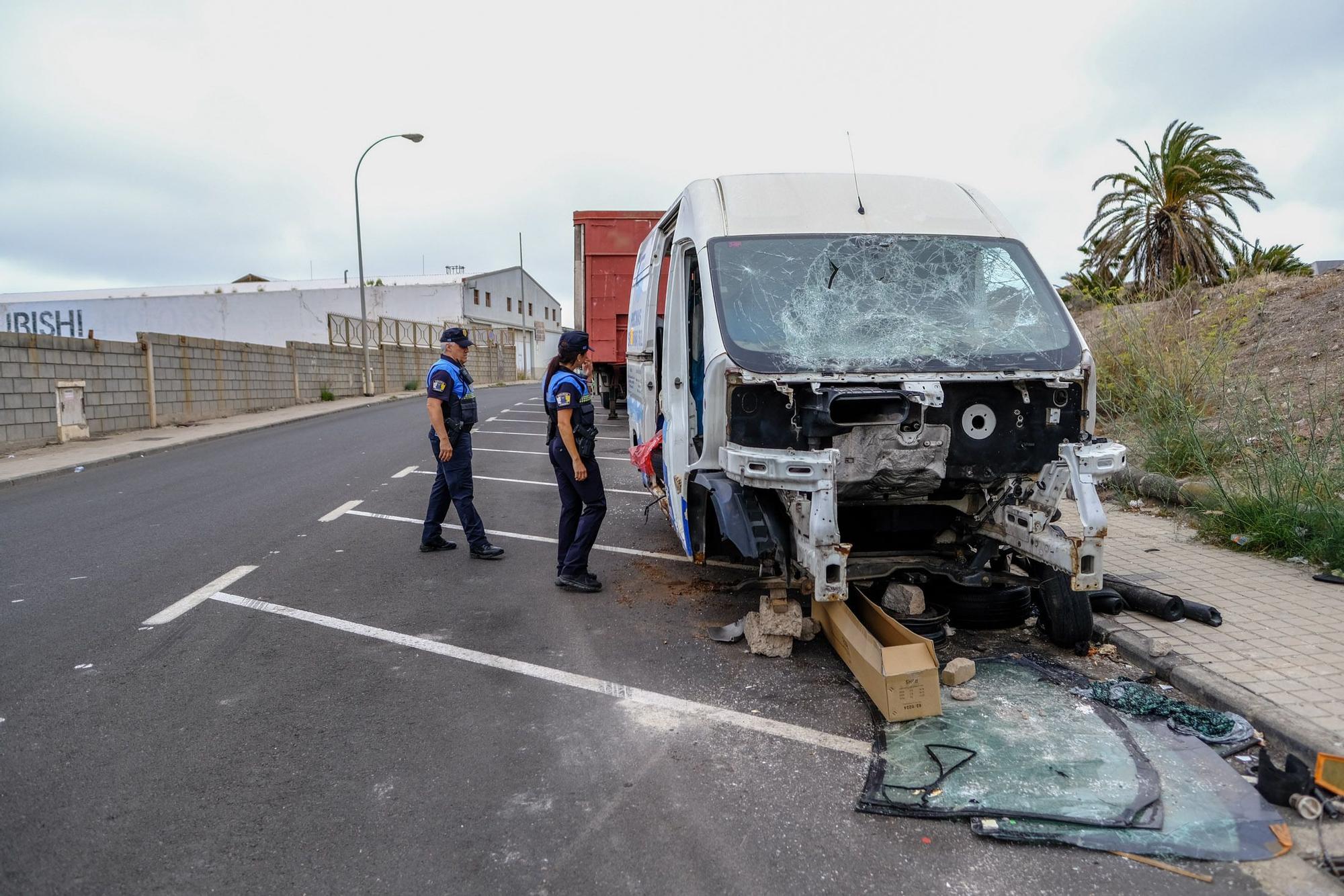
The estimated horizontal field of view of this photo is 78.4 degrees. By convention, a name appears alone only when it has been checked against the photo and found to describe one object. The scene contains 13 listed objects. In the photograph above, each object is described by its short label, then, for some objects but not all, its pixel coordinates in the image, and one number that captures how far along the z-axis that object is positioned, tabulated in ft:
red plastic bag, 20.35
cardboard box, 11.99
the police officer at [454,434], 21.83
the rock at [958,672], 13.23
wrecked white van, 13.64
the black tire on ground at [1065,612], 14.73
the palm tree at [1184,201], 56.90
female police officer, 18.86
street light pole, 93.94
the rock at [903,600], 15.07
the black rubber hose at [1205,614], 15.23
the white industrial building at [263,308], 169.07
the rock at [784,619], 14.87
